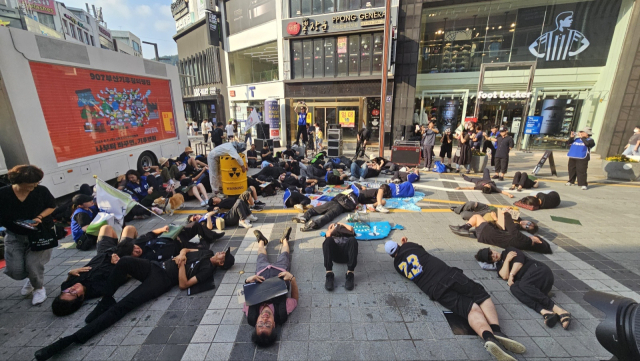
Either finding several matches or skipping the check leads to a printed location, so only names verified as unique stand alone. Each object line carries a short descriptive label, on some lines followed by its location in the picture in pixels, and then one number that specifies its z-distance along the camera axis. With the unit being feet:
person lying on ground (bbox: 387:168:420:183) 31.04
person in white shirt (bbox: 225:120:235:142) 54.65
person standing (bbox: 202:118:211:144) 64.95
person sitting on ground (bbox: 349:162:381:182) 33.04
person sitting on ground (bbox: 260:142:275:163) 41.83
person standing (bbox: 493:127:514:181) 31.86
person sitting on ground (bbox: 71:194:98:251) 17.17
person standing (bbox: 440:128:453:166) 39.83
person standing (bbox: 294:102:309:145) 52.34
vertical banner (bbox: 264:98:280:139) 59.21
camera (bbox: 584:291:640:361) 4.90
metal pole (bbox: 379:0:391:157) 36.00
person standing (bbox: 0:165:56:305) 11.66
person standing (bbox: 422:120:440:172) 38.65
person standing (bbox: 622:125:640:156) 33.78
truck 19.62
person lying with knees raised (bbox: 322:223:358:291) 13.60
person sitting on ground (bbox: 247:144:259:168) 40.37
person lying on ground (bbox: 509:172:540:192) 28.84
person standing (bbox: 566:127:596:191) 28.14
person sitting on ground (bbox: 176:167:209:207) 25.46
